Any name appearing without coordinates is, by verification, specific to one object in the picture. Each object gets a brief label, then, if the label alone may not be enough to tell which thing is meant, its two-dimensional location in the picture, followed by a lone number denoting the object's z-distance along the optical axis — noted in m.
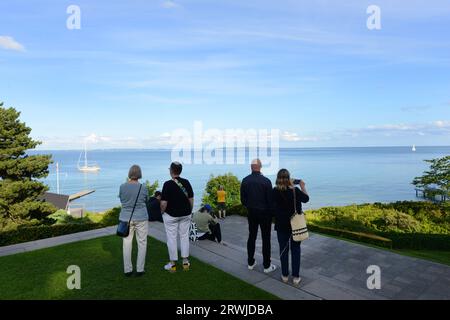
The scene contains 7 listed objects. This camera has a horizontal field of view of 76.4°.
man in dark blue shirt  5.69
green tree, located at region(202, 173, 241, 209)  22.27
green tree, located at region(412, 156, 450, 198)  20.22
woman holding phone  5.20
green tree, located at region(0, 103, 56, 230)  19.83
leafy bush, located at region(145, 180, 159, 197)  20.97
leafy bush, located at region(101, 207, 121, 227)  10.90
